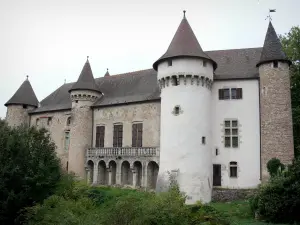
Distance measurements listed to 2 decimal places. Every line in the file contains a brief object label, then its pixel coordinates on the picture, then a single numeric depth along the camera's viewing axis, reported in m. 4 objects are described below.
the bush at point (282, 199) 20.06
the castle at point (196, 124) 28.78
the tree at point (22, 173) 23.97
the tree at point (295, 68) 33.81
